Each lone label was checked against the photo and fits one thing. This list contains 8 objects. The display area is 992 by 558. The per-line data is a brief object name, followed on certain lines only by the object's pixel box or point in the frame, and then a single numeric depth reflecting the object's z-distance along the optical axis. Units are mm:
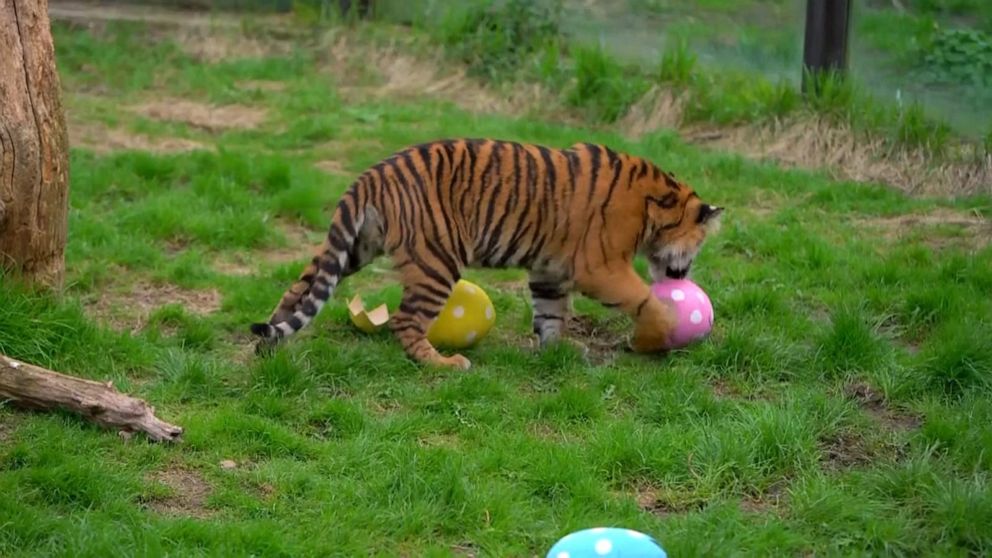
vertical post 20062
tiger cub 12594
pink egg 12727
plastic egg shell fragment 13289
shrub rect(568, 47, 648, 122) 21422
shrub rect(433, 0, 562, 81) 23687
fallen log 10562
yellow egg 12992
